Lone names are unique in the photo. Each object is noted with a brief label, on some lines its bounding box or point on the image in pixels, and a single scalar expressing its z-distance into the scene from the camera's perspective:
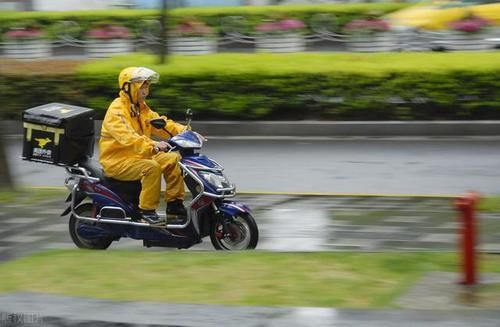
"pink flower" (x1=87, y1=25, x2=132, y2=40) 24.88
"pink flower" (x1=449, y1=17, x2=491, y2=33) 20.59
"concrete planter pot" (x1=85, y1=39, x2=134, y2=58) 24.66
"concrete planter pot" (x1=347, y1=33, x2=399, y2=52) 22.48
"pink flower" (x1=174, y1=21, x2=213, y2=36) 23.27
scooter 8.31
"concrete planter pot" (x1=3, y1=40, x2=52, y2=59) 25.59
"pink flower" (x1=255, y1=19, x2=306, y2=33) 24.21
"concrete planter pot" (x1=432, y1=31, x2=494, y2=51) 20.41
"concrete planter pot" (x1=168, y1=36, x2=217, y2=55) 22.80
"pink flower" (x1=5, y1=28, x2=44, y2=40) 25.81
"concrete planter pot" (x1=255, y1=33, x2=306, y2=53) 23.89
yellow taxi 21.95
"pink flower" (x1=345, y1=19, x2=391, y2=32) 22.76
